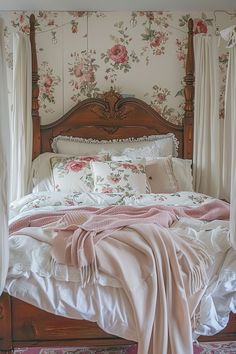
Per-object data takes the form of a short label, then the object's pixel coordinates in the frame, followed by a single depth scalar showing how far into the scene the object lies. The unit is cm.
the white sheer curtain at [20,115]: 321
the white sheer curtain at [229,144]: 161
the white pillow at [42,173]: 320
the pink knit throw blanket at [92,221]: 154
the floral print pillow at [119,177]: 294
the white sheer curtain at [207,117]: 327
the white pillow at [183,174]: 321
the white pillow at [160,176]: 310
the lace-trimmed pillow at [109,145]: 342
